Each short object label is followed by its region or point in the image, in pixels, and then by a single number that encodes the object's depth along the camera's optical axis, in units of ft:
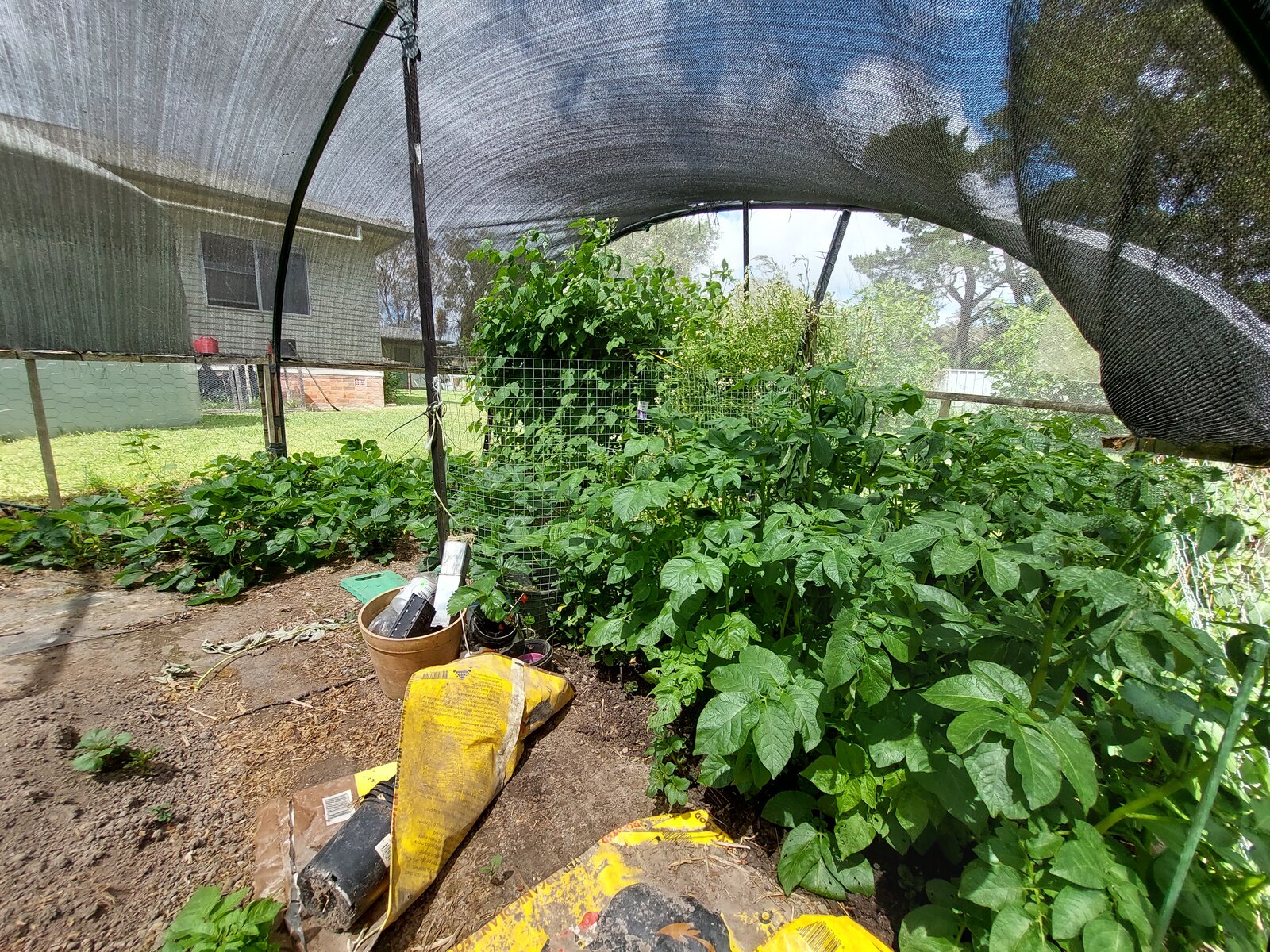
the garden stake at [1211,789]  2.23
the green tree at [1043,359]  16.25
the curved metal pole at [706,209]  11.96
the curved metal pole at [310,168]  7.25
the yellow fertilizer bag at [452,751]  3.78
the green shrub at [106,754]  4.26
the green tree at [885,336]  13.93
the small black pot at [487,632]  6.35
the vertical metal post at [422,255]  5.90
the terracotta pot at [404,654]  5.58
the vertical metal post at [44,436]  10.01
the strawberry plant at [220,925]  3.02
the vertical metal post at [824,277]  13.38
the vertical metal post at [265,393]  13.12
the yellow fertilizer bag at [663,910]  3.29
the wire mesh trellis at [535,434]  7.39
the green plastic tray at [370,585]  8.52
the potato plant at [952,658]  2.60
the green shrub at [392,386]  32.71
